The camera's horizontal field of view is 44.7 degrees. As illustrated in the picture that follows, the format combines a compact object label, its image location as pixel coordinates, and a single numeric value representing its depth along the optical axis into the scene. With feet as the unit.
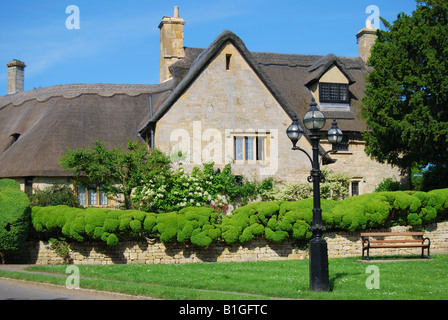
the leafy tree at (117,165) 80.18
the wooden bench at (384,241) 65.26
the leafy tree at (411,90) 83.82
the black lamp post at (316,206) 42.55
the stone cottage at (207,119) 87.40
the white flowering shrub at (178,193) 79.71
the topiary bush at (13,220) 61.26
